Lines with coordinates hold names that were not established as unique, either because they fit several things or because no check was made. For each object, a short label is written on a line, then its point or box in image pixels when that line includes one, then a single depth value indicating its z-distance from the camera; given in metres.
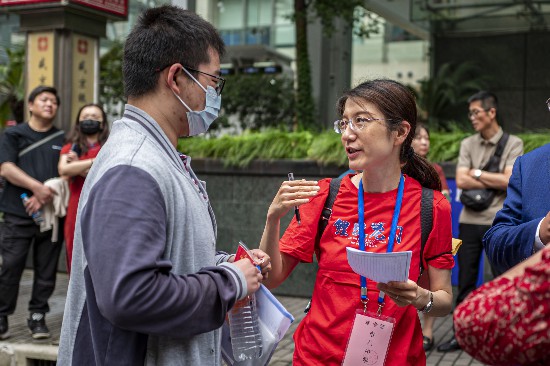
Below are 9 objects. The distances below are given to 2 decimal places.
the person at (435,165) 6.40
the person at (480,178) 6.51
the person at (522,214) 2.61
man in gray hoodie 1.95
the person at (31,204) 6.57
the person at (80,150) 6.45
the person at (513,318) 1.53
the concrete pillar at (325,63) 18.22
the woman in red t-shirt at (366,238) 2.81
